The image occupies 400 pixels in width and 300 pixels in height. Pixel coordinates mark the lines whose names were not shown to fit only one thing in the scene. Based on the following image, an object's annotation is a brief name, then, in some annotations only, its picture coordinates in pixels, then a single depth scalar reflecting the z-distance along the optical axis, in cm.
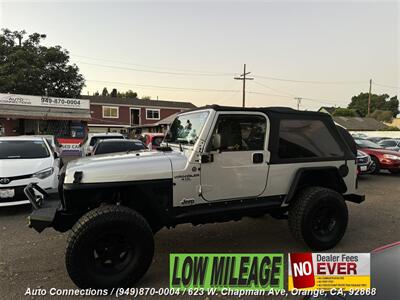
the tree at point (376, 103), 10356
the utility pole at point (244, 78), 3934
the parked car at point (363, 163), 1120
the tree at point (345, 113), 6712
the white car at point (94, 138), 1294
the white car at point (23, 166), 641
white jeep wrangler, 359
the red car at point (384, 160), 1230
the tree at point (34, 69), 3581
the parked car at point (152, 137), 1149
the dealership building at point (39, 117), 2356
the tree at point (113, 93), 7575
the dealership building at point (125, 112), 4441
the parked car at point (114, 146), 939
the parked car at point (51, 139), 1059
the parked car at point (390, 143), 1892
